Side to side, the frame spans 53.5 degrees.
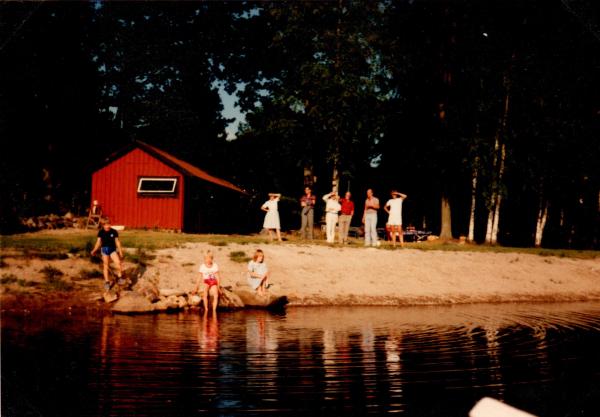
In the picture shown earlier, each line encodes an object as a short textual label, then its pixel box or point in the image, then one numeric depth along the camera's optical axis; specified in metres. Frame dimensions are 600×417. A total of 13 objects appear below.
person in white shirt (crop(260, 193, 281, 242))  23.94
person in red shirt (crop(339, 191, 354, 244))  23.84
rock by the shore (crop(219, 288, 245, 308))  15.95
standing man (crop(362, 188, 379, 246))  22.28
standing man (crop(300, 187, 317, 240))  24.78
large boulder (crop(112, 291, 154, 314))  14.48
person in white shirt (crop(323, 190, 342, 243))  24.17
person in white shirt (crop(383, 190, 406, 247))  22.44
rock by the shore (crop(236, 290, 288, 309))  16.23
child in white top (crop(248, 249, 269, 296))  16.52
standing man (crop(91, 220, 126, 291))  16.30
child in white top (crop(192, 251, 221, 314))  15.21
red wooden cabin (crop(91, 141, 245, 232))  34.03
